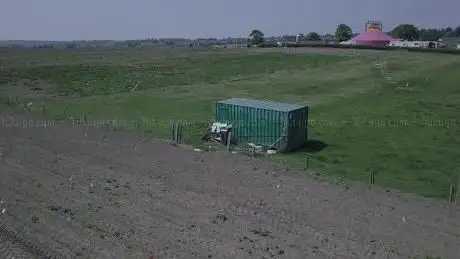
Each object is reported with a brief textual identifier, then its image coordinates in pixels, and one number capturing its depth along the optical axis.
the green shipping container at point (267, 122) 29.97
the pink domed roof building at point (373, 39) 139.75
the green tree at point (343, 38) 198.62
